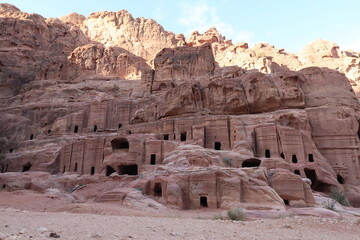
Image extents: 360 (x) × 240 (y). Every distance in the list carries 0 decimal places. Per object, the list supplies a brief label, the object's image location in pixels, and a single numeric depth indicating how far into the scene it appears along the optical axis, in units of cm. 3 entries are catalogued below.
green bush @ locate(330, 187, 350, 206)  2653
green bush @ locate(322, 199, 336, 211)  2170
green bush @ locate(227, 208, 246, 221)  1602
